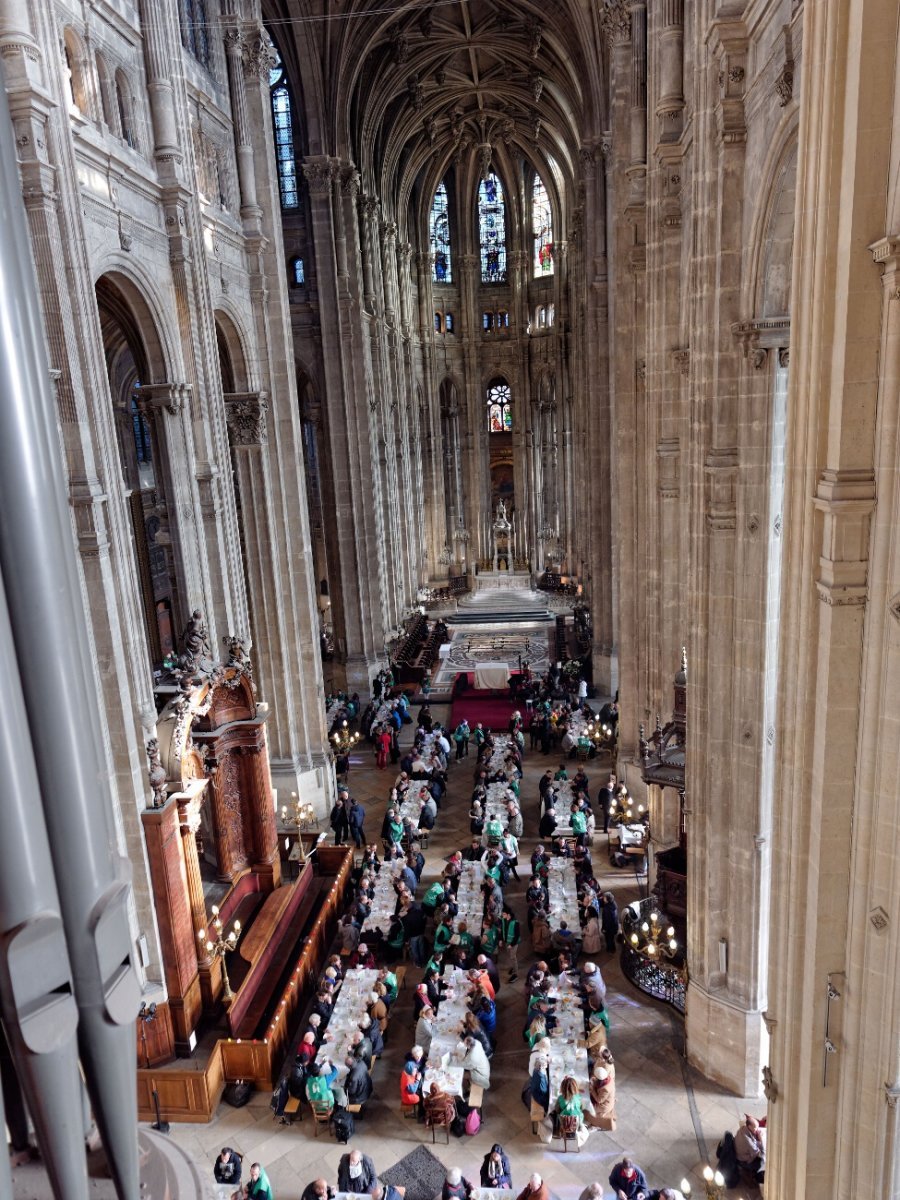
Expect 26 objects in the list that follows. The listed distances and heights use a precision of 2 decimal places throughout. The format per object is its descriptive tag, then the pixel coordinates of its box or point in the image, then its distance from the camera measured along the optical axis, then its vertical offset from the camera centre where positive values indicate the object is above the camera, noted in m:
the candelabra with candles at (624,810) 15.71 -7.52
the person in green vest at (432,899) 13.47 -7.50
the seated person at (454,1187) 7.99 -7.17
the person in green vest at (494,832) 15.30 -7.38
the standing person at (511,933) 12.70 -7.67
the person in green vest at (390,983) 11.59 -7.55
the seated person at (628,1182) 7.95 -7.20
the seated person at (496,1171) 8.40 -7.39
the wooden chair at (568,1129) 9.19 -7.67
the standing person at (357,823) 16.72 -7.73
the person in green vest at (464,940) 12.11 -7.40
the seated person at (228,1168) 8.69 -7.45
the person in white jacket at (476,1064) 9.98 -7.51
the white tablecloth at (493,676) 26.28 -7.91
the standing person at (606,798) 16.56 -7.50
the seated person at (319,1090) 9.78 -7.54
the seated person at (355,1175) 8.44 -7.38
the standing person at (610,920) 13.01 -7.73
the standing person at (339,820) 16.88 -7.73
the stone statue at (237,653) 13.81 -3.57
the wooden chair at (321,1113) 9.86 -7.92
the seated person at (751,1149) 8.39 -7.33
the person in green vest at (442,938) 12.53 -7.55
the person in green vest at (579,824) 15.62 -7.51
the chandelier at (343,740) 21.12 -7.77
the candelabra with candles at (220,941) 11.80 -7.21
